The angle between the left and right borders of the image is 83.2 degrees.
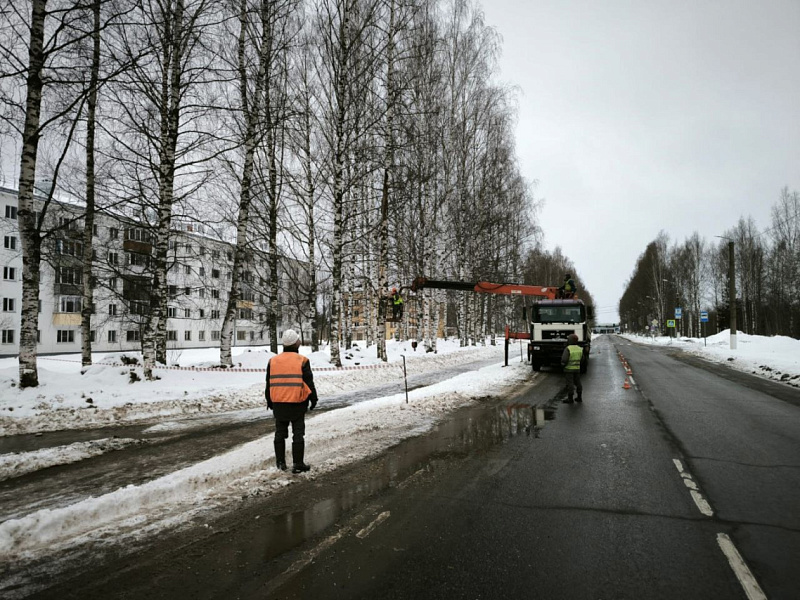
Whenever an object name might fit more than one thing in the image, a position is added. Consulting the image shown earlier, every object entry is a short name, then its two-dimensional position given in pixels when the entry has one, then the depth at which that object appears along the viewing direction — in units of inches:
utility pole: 1152.8
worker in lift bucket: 692.7
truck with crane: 746.8
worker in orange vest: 226.4
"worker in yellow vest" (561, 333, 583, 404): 446.3
